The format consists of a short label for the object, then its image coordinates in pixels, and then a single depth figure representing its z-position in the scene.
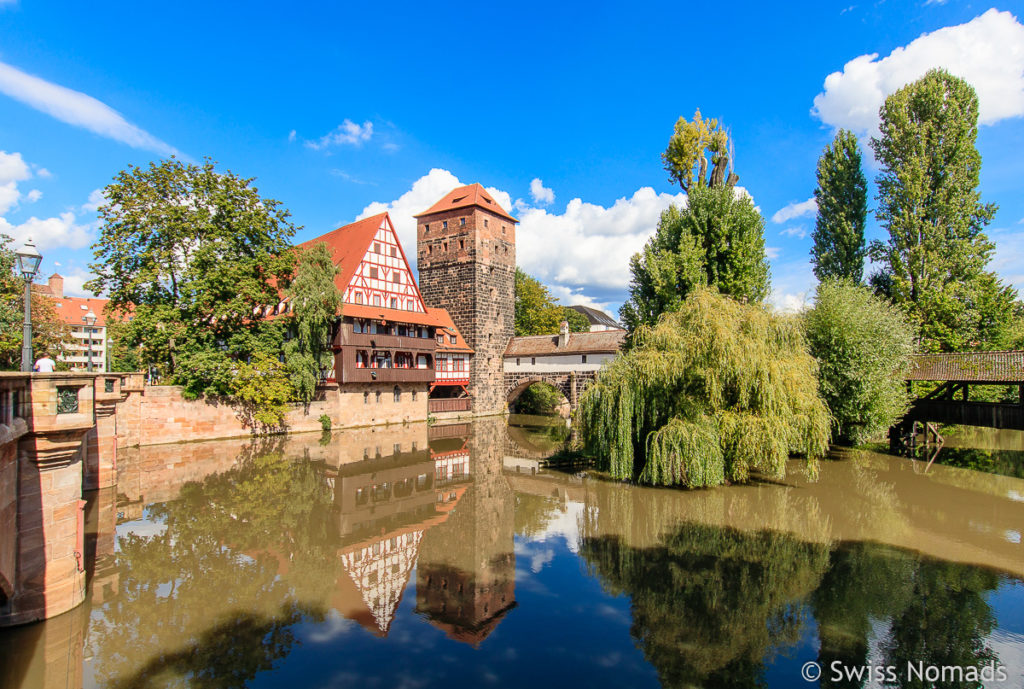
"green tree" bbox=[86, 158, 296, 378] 20.66
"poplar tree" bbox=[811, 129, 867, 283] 26.73
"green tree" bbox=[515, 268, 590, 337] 45.00
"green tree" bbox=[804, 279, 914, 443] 16.95
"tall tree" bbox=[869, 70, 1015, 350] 23.42
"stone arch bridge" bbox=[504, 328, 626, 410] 33.22
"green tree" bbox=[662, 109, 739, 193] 23.11
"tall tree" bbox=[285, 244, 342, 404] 23.44
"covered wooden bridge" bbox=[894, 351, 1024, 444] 15.94
